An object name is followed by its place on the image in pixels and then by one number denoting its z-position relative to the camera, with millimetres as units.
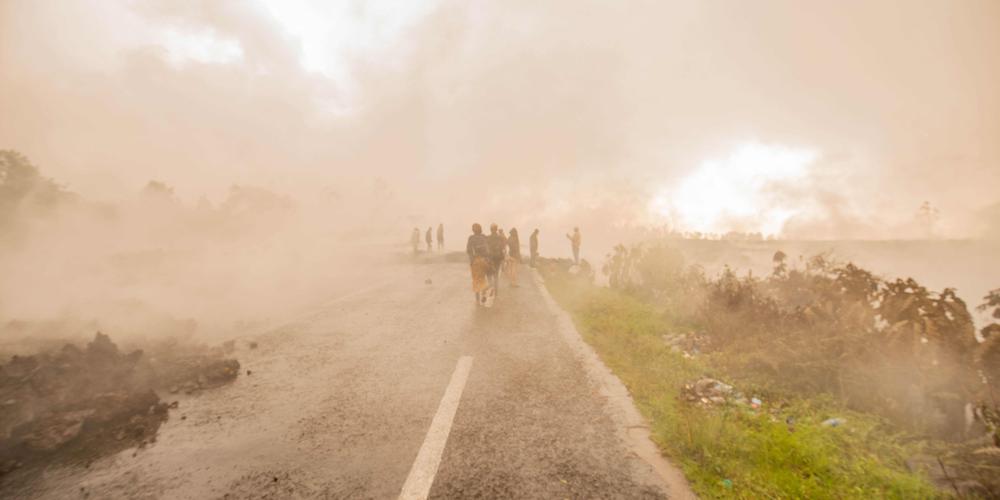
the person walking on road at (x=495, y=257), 11055
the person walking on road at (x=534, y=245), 19458
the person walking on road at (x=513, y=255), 14029
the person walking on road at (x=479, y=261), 10242
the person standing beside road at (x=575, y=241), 19608
